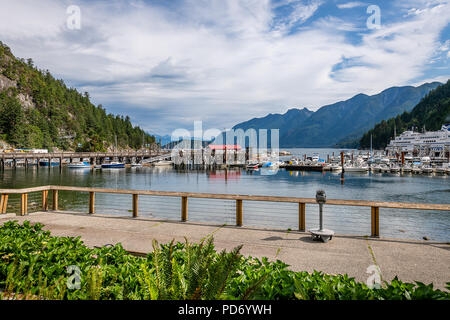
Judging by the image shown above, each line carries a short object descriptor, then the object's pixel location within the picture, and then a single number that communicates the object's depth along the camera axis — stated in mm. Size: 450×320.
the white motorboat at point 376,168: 87544
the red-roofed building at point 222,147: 133200
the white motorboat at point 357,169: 85375
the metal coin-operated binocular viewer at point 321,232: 6992
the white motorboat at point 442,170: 76338
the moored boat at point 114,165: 102212
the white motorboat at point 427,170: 78112
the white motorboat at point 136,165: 115688
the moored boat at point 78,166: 95125
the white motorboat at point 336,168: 90625
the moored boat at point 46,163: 108062
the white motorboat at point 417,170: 79025
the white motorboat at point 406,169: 81062
